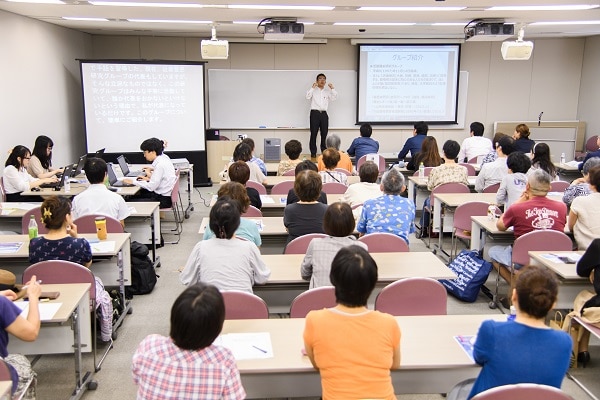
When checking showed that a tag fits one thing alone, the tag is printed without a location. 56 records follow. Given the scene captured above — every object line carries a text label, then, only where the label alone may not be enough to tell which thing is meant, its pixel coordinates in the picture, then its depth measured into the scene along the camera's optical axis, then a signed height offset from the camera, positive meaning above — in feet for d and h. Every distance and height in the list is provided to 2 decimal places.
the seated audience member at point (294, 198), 16.28 -2.66
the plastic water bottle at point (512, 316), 8.41 -3.23
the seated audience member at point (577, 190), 17.24 -2.47
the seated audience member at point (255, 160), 23.48 -2.31
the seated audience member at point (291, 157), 23.90 -2.17
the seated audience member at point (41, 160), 23.54 -2.35
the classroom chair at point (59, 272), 11.76 -3.53
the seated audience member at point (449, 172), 22.48 -2.54
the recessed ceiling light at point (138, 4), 21.93 +4.02
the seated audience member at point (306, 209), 14.29 -2.64
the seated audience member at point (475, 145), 31.04 -2.04
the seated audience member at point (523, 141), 27.43 -1.54
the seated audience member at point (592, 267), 11.66 -3.31
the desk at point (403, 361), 8.32 -3.75
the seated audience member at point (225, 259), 10.84 -2.97
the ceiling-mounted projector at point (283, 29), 27.99 +3.86
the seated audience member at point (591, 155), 27.12 -2.15
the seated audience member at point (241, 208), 13.06 -2.58
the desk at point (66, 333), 11.11 -4.58
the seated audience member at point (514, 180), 18.35 -2.29
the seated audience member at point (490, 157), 25.83 -2.20
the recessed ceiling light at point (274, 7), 22.97 +4.16
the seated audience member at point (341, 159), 25.55 -2.36
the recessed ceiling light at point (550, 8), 23.22 +4.27
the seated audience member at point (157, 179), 23.16 -3.09
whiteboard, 38.63 +0.68
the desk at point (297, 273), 11.98 -3.58
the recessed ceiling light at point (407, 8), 23.85 +4.25
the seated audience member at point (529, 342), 7.39 -3.06
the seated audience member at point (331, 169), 21.44 -2.42
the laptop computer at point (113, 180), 23.21 -3.14
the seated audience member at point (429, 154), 26.37 -2.14
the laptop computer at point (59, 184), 22.26 -3.15
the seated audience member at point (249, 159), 22.38 -2.11
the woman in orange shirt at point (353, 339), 7.32 -3.03
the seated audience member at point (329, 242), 10.88 -2.60
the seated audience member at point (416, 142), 29.58 -1.77
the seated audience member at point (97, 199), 17.16 -2.90
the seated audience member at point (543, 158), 20.92 -1.79
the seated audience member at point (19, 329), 8.90 -3.60
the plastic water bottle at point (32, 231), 14.37 -3.24
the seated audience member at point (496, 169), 22.40 -2.38
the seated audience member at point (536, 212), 15.52 -2.83
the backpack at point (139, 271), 17.63 -5.21
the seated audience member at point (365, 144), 30.19 -1.96
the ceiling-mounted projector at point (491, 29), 27.76 +3.92
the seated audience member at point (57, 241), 12.29 -3.04
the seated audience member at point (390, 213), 14.82 -2.78
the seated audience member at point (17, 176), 21.36 -2.77
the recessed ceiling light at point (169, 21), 28.68 +4.37
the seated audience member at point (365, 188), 17.63 -2.53
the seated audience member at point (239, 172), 17.28 -2.02
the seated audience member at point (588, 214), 14.67 -2.72
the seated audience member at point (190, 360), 6.61 -3.02
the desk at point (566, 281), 12.91 -4.04
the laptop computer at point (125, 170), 25.12 -2.90
